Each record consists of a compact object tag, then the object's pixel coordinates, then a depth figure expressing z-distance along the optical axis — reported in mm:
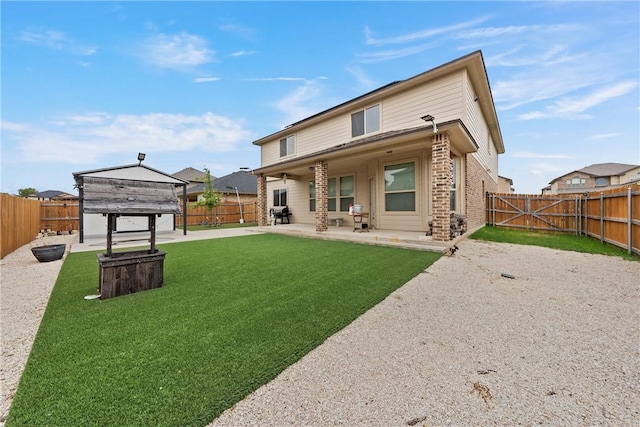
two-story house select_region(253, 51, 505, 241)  7035
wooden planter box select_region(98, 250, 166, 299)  3521
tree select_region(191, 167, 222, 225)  16031
